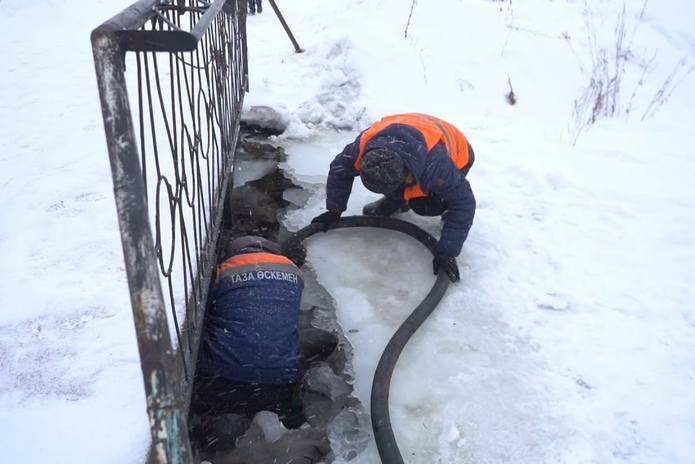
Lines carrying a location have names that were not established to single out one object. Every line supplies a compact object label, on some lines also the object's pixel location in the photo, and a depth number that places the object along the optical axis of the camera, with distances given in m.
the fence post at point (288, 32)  6.61
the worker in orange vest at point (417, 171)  2.86
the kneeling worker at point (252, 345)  2.23
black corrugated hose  2.08
